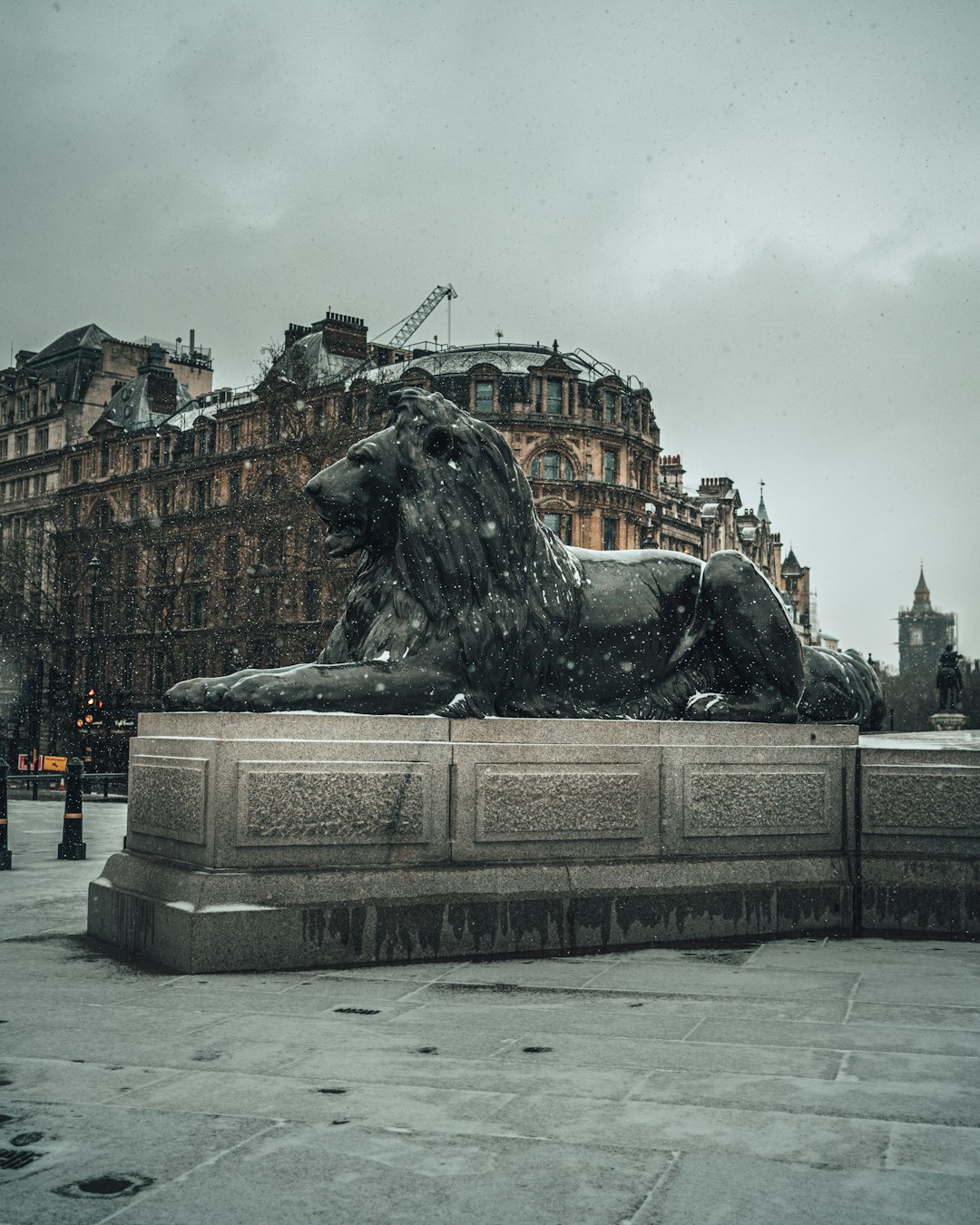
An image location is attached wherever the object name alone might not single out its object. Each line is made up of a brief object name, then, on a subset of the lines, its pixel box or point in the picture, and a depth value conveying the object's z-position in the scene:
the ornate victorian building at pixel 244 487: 43.03
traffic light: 40.66
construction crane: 85.38
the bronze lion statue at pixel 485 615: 7.20
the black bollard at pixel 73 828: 14.59
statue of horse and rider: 42.66
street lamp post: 46.91
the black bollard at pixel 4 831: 13.44
